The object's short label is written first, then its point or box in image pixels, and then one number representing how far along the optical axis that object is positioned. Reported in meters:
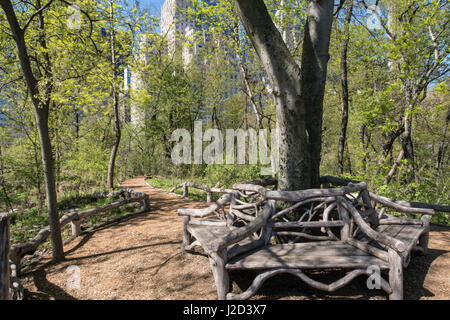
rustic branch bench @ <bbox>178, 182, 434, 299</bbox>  2.41
